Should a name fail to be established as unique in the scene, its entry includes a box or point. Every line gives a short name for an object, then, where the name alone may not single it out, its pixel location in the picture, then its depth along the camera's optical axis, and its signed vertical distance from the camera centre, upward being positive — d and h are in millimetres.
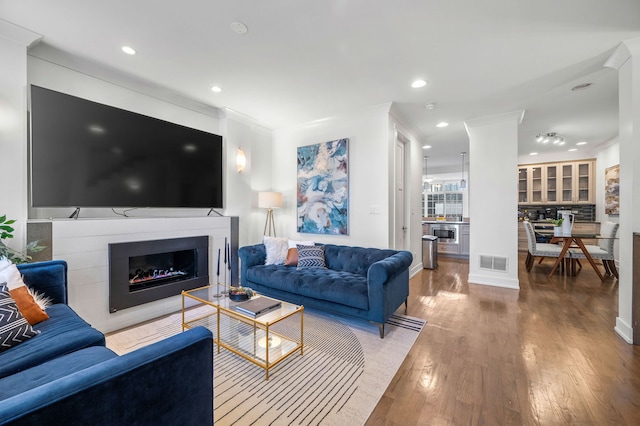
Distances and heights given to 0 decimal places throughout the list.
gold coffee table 1997 -1097
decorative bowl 2367 -753
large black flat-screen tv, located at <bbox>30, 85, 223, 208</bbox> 2365 +562
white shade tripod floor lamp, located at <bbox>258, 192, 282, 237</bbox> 4191 +176
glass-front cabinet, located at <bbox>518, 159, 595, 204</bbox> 6582 +771
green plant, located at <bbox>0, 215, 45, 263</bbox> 2002 -303
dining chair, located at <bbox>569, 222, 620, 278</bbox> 4441 -656
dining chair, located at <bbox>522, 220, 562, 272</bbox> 4726 -659
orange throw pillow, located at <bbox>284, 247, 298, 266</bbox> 3562 -623
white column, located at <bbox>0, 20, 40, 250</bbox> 2188 +717
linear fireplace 2701 -696
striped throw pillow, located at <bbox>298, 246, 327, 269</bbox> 3443 -604
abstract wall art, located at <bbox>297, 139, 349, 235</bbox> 4031 +370
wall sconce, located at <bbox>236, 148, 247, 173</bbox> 4137 +800
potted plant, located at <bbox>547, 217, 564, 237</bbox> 4666 -300
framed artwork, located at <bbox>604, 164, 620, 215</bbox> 5500 +477
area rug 1579 -1199
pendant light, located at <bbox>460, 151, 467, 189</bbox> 7025 +770
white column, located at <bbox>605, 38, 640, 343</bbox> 2383 +456
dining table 4317 -536
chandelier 5215 +1503
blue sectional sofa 692 -591
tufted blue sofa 2521 -760
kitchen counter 6529 -270
